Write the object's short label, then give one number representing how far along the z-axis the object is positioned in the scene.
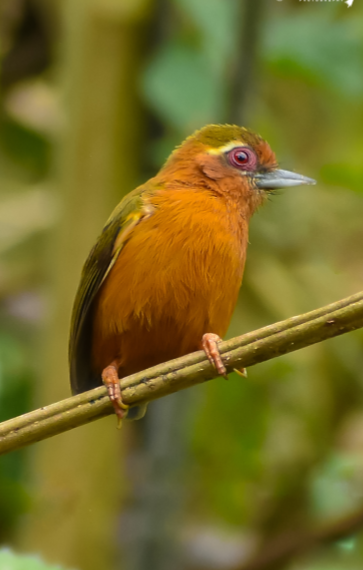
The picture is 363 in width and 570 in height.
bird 5.79
